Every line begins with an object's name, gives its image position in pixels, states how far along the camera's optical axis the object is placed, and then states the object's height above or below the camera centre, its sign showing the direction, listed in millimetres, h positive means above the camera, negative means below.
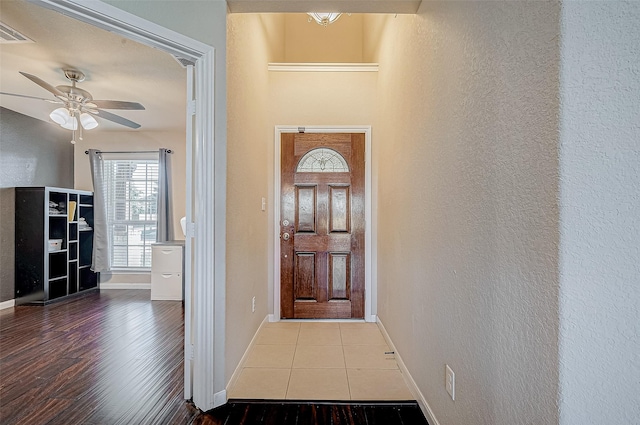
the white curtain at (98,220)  4660 -113
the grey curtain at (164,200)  4582 +194
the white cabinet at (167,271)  4203 -783
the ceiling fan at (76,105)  2773 +1023
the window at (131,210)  4941 +49
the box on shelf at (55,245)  4074 -422
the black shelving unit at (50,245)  3939 -422
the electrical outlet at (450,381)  1333 -740
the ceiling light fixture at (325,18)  2918 +1861
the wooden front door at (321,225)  3264 -121
